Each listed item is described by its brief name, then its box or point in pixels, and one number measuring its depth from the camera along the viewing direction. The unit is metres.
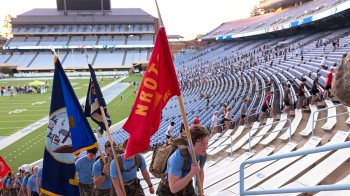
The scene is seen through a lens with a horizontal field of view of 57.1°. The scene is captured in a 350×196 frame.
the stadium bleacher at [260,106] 5.07
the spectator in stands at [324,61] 15.53
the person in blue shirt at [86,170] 4.68
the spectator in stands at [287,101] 9.80
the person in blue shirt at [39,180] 5.95
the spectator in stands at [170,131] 11.38
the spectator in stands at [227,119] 11.22
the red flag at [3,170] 9.08
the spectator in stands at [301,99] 9.93
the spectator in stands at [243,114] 11.06
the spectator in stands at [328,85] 9.43
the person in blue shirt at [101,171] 4.14
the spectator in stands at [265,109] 10.52
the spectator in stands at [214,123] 11.57
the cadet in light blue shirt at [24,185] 7.26
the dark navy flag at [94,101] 4.45
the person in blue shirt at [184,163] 2.73
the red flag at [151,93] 3.17
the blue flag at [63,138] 4.24
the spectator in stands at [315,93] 9.91
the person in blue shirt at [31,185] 6.45
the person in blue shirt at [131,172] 3.82
